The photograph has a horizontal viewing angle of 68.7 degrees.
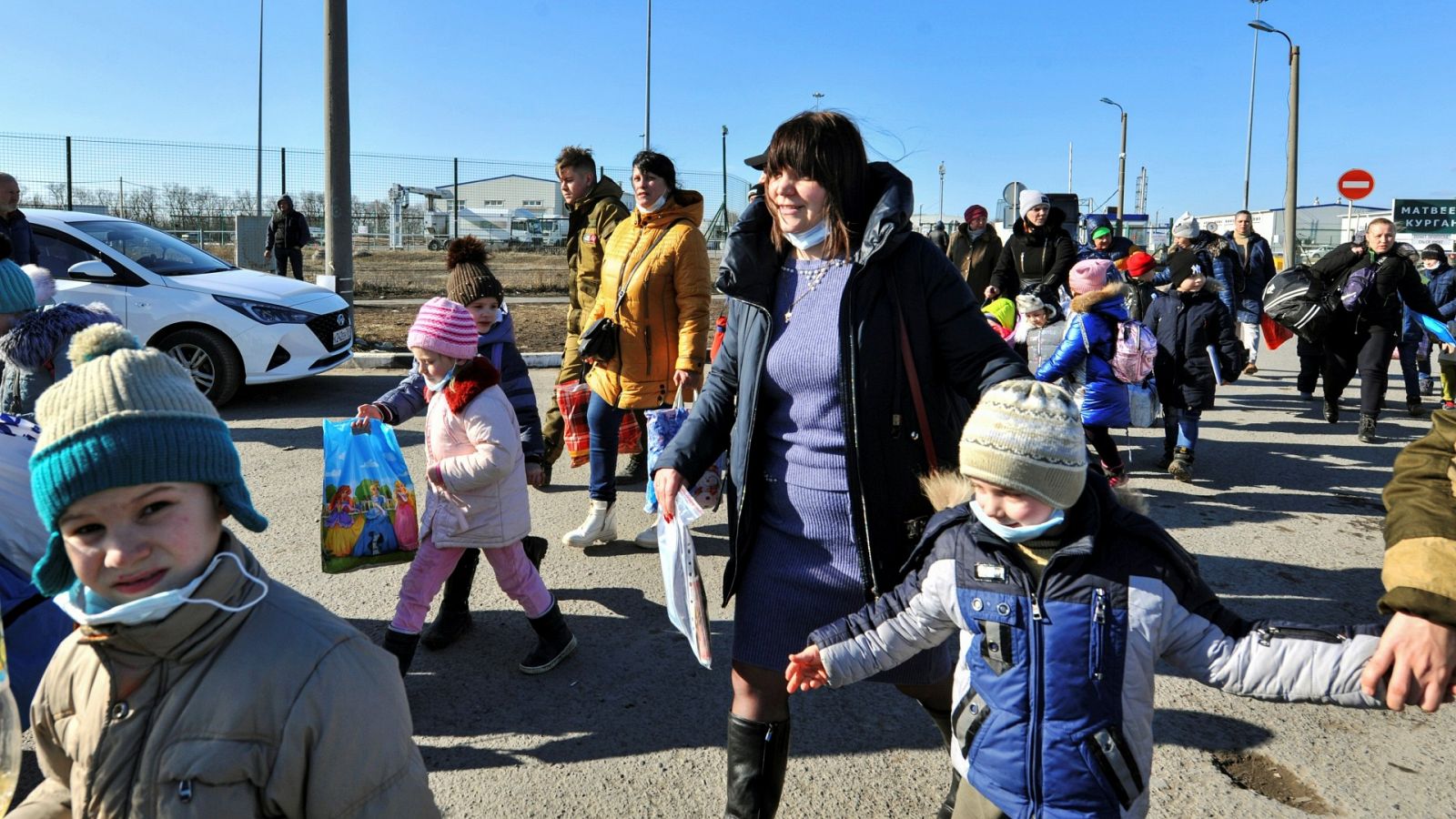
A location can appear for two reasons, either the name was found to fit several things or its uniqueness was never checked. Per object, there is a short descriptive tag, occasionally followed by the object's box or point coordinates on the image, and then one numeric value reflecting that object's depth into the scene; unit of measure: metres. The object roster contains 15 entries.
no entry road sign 18.39
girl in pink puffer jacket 3.69
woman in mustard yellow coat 5.16
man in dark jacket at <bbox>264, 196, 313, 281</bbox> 18.14
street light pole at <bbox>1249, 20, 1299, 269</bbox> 20.58
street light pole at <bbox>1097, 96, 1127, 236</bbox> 40.03
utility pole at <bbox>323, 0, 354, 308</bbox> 10.67
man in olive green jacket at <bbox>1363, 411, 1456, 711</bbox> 1.69
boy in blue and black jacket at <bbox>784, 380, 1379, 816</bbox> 2.04
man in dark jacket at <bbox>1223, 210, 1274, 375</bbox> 11.72
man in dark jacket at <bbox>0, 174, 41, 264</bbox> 8.40
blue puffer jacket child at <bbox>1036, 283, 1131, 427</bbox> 6.52
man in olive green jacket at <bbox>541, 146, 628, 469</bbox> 6.12
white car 8.91
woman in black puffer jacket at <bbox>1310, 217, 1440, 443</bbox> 8.65
